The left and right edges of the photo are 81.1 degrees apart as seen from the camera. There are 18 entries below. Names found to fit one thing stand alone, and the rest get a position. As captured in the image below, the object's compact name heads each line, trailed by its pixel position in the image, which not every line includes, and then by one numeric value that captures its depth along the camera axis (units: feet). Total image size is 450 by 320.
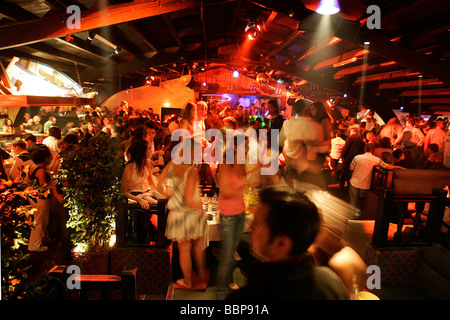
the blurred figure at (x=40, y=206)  11.47
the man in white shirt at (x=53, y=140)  16.20
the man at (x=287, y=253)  3.35
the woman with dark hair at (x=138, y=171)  11.08
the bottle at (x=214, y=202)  11.07
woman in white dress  8.73
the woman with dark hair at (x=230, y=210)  8.65
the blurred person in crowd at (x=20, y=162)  11.82
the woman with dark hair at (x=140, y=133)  13.25
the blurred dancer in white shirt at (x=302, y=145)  10.40
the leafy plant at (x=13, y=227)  5.10
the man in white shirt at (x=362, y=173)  15.47
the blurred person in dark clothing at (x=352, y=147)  19.53
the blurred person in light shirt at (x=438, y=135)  21.93
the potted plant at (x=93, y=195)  8.72
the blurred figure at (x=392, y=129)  21.36
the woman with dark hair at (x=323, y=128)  10.32
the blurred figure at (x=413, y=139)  20.00
